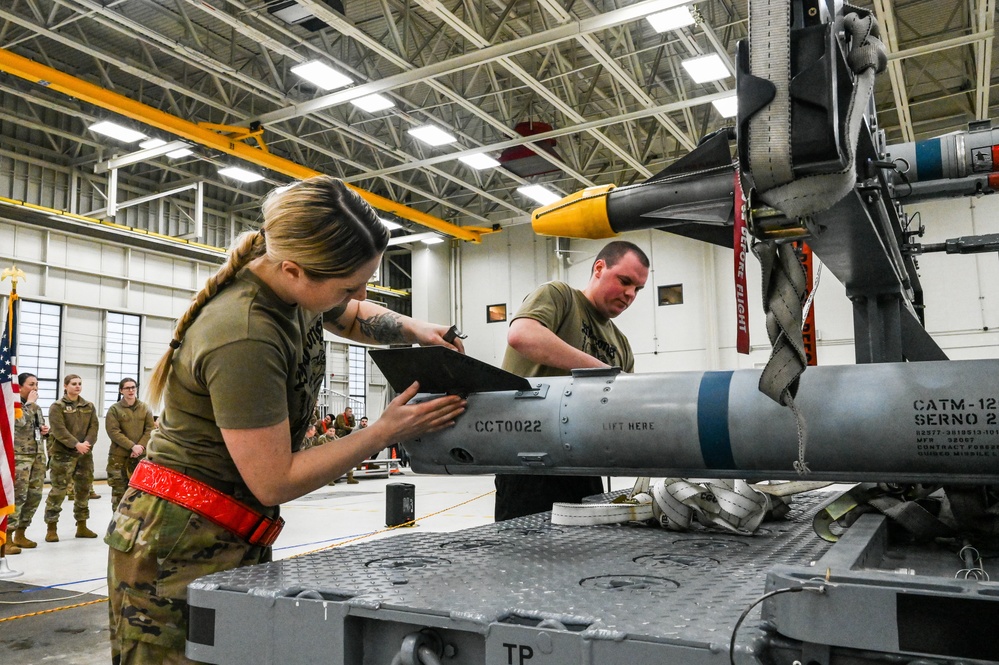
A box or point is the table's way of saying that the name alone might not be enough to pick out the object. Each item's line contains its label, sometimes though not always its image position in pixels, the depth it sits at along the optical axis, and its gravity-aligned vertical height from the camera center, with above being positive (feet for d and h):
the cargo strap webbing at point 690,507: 7.24 -1.10
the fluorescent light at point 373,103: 36.52 +14.86
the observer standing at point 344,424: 54.70 -1.48
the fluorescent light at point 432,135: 40.27 +14.65
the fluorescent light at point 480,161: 44.83 +14.68
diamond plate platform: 3.68 -1.20
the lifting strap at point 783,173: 4.22 +1.28
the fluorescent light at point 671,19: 29.71 +15.34
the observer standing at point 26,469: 23.75 -2.08
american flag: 16.83 +0.09
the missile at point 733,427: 5.54 -0.23
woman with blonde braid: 5.22 -0.13
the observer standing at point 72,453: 25.73 -1.67
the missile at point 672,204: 9.46 +2.74
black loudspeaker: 27.02 -3.60
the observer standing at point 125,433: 28.09 -1.02
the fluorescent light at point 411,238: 58.23 +13.06
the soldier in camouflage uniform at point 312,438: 46.54 -2.17
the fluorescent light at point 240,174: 43.62 +13.66
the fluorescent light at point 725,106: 36.81 +14.89
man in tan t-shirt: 9.96 +0.96
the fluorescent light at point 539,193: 48.47 +13.79
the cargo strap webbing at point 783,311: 4.41 +0.52
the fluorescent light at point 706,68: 32.97 +14.94
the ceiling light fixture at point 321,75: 32.45 +14.66
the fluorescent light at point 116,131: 37.27 +14.12
